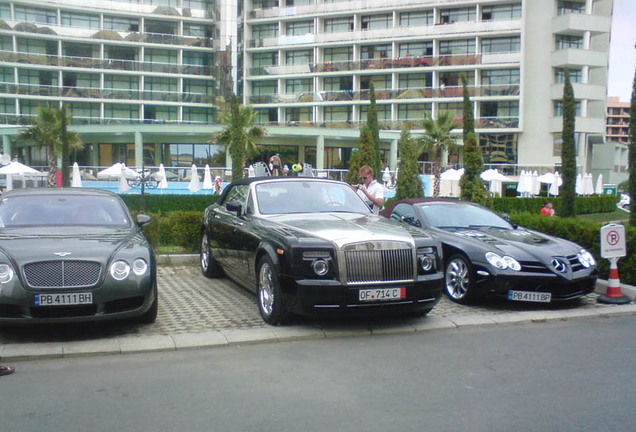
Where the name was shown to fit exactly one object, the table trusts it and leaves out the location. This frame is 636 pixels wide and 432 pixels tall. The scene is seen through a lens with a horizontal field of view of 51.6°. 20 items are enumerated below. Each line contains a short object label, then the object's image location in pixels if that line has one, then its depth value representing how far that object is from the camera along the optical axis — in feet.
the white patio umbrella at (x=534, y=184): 117.80
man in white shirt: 38.22
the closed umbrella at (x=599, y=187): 140.56
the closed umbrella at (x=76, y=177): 107.34
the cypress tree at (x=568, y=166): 49.85
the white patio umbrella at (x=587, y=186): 124.67
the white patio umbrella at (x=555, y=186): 118.62
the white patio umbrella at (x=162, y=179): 106.83
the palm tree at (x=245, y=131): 127.85
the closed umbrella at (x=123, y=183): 100.78
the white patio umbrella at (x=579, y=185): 124.06
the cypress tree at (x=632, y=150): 38.75
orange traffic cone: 30.37
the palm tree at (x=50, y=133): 116.47
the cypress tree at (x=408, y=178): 93.15
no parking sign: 30.48
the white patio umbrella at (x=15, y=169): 111.96
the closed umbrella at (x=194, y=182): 107.55
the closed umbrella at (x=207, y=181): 111.34
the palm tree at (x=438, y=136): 141.08
